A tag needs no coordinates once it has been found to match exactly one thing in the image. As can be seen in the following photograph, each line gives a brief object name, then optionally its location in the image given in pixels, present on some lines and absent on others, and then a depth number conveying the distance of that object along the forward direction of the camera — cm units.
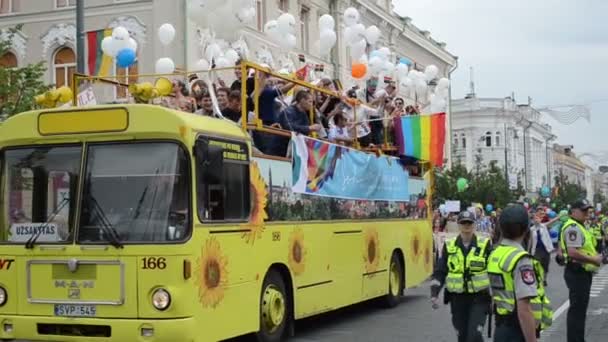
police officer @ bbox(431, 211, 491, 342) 868
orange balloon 1550
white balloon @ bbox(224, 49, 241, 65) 1308
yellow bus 917
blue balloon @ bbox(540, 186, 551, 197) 6158
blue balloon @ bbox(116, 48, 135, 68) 1300
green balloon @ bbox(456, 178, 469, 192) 4720
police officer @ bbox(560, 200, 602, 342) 973
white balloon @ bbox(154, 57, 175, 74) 1346
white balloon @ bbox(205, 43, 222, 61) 1288
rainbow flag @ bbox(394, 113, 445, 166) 1658
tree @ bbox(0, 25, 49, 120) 2017
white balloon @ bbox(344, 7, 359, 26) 1633
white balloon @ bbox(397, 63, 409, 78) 1759
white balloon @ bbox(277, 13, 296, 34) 1414
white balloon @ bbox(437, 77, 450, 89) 1814
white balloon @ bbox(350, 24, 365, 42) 1611
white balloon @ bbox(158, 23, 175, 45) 1385
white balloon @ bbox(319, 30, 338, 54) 1495
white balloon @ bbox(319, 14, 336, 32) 1513
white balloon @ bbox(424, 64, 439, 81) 1855
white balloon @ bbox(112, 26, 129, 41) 1343
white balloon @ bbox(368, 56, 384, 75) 1628
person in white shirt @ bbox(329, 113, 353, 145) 1402
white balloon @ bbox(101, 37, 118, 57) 1359
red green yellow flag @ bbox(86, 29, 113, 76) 2321
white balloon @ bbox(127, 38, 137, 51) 1336
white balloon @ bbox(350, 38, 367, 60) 1612
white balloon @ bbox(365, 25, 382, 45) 1648
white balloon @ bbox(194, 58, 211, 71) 1363
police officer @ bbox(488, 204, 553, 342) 600
